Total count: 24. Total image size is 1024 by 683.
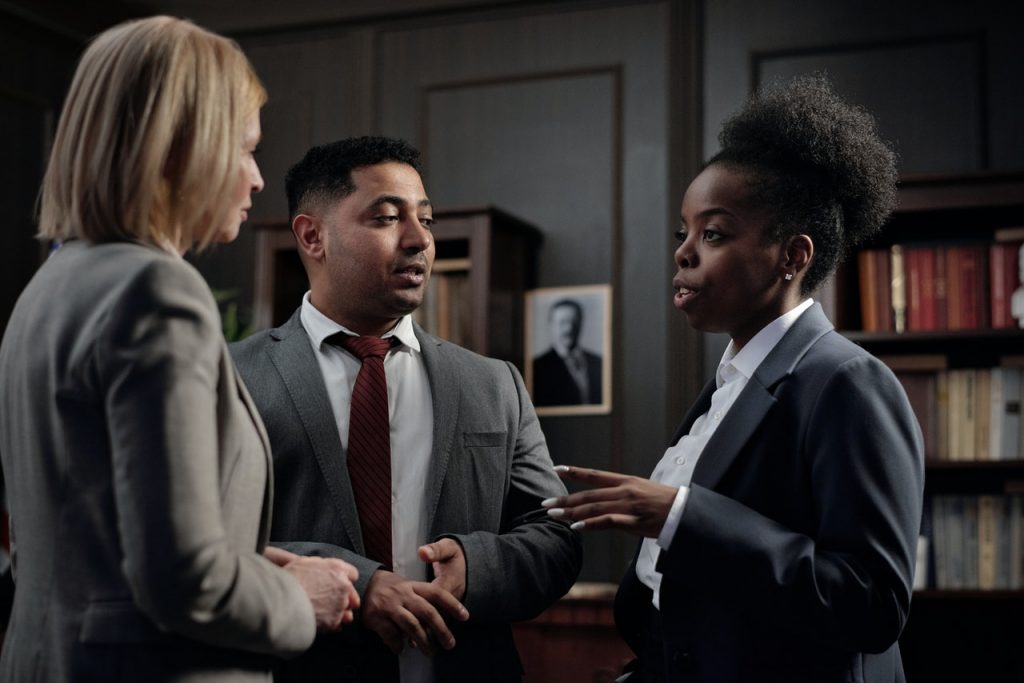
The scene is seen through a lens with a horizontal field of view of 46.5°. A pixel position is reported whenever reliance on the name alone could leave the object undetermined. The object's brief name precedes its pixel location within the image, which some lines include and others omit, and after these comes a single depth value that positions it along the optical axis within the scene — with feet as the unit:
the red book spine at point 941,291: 12.32
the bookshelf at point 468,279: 13.51
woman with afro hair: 5.35
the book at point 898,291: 12.48
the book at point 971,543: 11.95
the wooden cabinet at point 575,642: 11.81
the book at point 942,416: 12.15
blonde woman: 4.01
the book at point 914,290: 12.39
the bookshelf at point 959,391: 11.94
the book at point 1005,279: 12.06
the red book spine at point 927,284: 12.36
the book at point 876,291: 12.45
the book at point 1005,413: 11.92
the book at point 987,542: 11.87
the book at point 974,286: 12.24
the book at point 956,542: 11.98
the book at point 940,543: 12.01
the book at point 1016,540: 11.76
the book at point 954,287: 12.30
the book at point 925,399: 12.19
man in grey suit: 6.55
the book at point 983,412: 12.01
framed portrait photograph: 14.35
